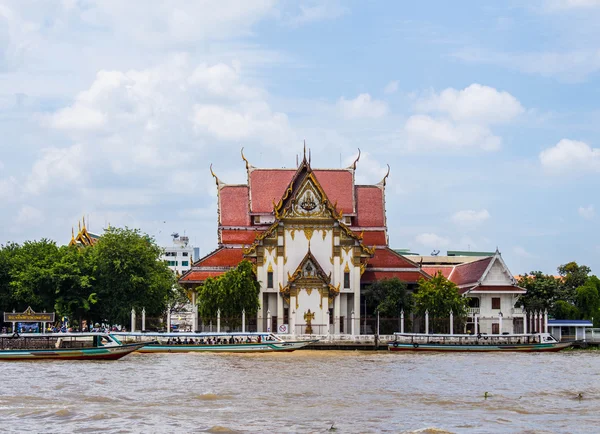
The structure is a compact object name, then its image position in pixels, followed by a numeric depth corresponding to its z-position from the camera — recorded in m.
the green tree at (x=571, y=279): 78.32
